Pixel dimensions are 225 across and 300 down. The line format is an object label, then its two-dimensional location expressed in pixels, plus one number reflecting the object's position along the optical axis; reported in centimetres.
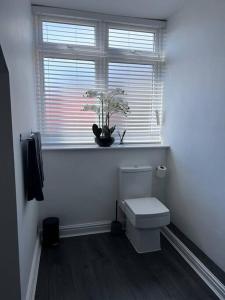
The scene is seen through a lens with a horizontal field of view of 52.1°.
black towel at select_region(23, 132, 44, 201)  177
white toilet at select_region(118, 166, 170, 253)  234
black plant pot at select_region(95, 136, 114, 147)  273
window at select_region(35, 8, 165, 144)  267
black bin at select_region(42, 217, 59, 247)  252
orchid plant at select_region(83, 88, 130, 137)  272
